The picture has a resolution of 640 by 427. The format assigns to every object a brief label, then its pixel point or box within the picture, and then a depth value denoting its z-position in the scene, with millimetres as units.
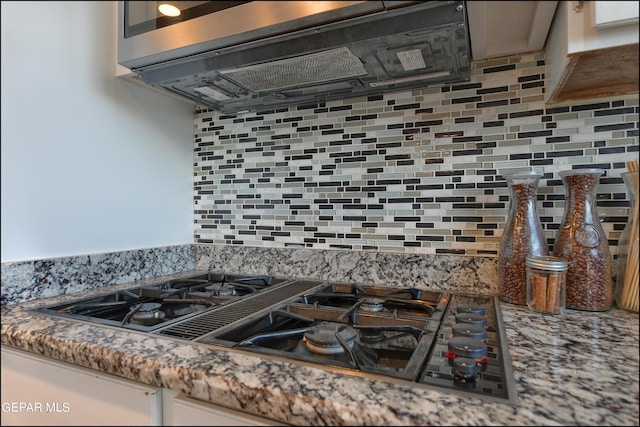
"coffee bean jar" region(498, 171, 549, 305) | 840
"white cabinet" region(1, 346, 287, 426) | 541
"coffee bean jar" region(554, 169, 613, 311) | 748
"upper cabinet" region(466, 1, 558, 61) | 719
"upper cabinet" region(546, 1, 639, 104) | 606
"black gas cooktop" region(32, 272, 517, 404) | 528
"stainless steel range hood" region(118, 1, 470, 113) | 744
